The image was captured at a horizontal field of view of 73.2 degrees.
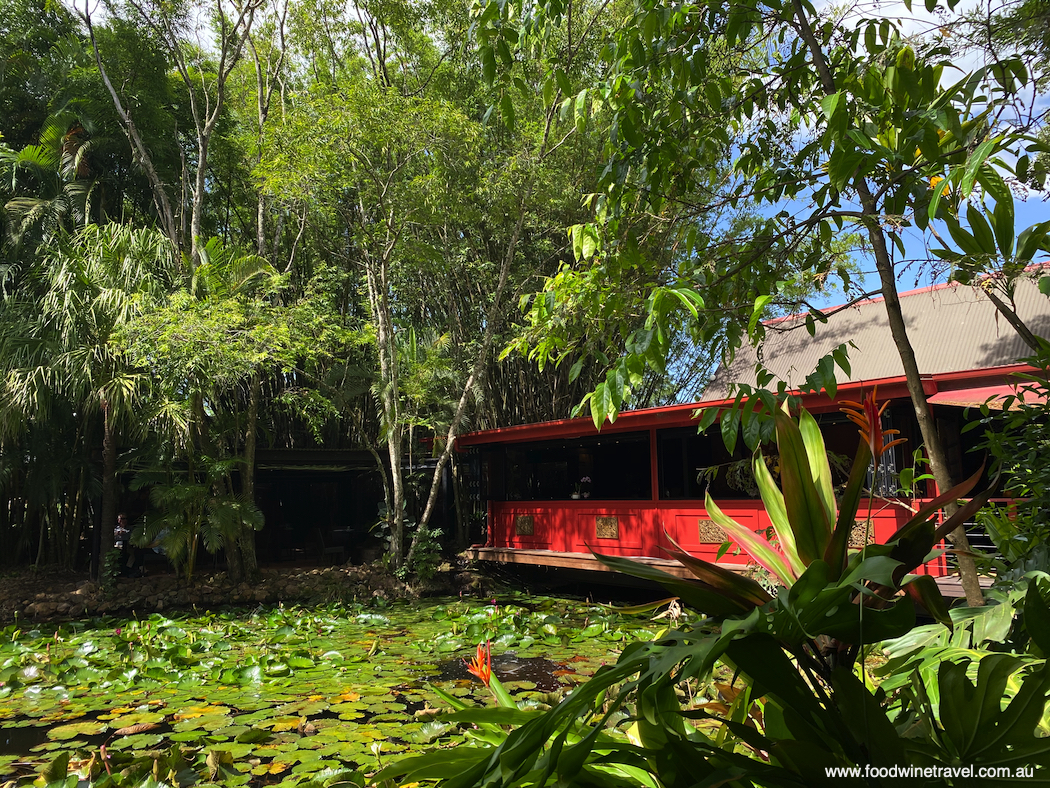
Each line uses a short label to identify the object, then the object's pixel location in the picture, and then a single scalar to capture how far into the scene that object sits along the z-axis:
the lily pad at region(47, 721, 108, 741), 4.62
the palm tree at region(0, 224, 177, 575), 9.84
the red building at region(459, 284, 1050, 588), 8.42
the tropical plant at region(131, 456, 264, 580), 10.39
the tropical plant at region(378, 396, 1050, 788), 0.96
